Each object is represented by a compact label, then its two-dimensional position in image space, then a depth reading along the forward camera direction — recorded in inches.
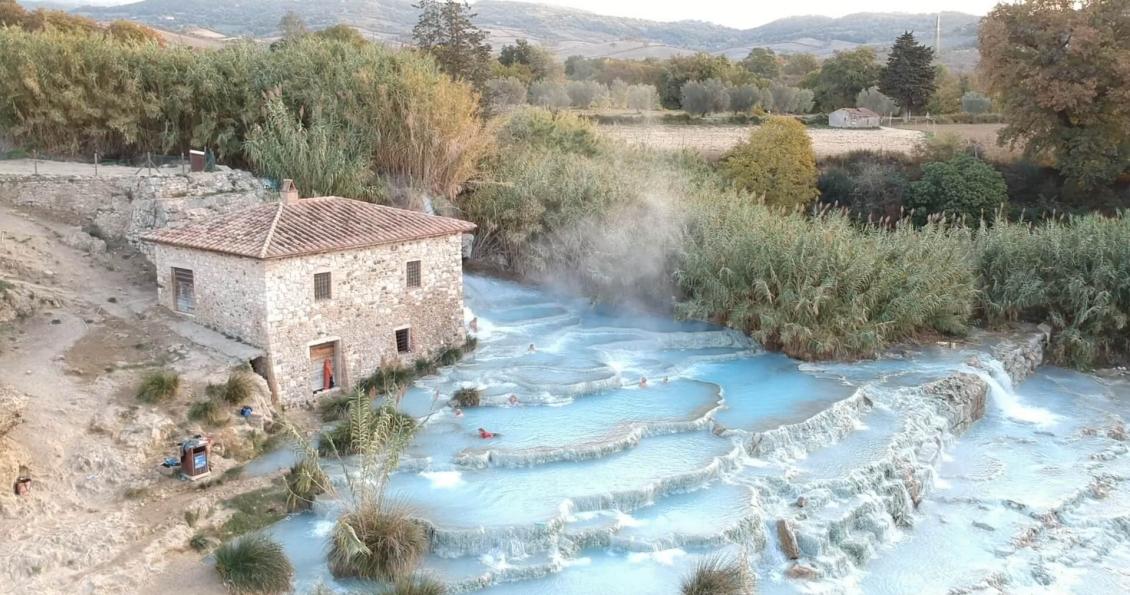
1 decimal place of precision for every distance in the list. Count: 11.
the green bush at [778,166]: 1517.0
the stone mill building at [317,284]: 824.3
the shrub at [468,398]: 858.8
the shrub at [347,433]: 748.0
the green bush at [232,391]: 766.5
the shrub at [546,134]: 1557.6
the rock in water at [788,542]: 653.9
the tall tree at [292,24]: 2426.9
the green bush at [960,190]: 1512.1
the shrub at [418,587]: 571.2
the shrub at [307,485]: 684.1
